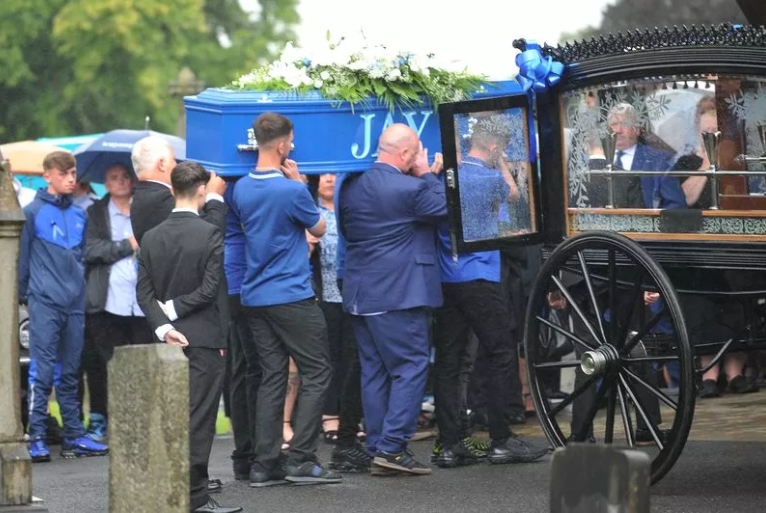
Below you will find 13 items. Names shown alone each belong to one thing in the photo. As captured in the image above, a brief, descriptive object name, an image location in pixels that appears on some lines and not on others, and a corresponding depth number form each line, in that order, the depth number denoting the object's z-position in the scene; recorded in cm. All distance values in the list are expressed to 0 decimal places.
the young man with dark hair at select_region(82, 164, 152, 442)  2155
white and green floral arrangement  1755
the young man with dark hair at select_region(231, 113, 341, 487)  1697
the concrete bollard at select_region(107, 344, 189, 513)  1094
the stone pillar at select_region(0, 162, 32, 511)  1476
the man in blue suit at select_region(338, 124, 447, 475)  1752
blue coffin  1747
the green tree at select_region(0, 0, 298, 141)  6531
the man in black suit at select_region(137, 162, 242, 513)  1552
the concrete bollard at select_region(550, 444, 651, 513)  961
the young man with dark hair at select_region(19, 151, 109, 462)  2072
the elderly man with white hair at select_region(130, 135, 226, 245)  1769
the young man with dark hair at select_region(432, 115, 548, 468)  1833
